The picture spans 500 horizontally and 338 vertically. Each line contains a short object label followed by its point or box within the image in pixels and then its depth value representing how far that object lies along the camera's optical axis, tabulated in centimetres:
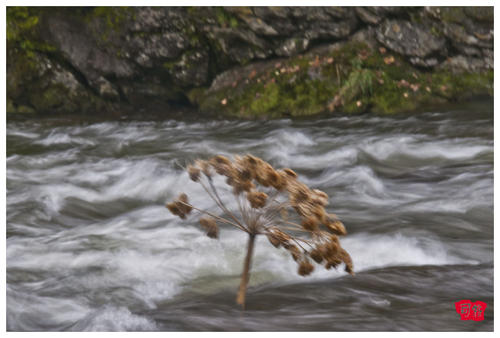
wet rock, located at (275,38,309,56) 2081
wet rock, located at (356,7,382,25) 2020
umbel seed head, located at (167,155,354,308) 437
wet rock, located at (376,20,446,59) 1987
